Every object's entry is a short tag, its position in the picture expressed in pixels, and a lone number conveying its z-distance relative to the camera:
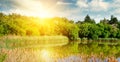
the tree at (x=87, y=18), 44.81
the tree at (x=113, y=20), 41.69
